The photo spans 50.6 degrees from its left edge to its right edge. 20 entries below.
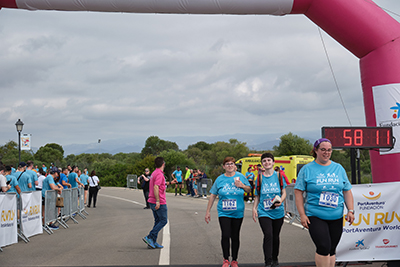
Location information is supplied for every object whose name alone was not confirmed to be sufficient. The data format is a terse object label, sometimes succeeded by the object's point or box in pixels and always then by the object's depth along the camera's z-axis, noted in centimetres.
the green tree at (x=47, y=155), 9409
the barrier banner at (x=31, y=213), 1048
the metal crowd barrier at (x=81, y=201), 1741
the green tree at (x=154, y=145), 10575
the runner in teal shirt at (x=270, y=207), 680
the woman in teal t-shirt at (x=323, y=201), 525
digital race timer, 775
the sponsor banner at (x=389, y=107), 898
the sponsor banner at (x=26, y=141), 3812
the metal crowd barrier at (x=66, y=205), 1380
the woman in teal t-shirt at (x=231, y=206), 699
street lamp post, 2605
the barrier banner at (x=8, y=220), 911
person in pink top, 902
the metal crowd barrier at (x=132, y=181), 4325
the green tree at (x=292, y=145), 6788
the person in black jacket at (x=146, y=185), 1913
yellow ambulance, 2167
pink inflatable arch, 903
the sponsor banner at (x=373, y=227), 691
